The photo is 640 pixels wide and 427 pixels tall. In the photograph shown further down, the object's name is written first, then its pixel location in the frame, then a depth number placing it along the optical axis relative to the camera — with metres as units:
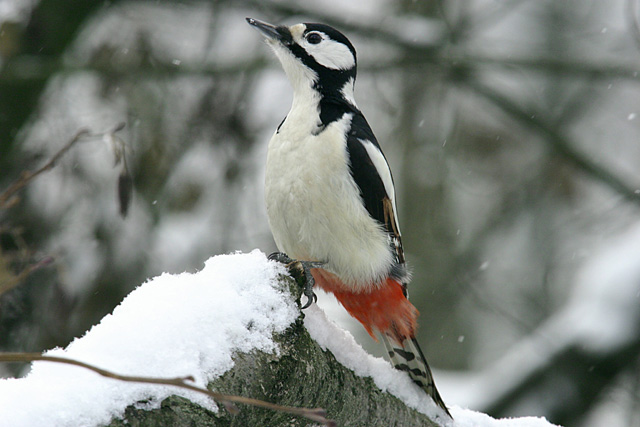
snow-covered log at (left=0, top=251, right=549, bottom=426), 3.27
